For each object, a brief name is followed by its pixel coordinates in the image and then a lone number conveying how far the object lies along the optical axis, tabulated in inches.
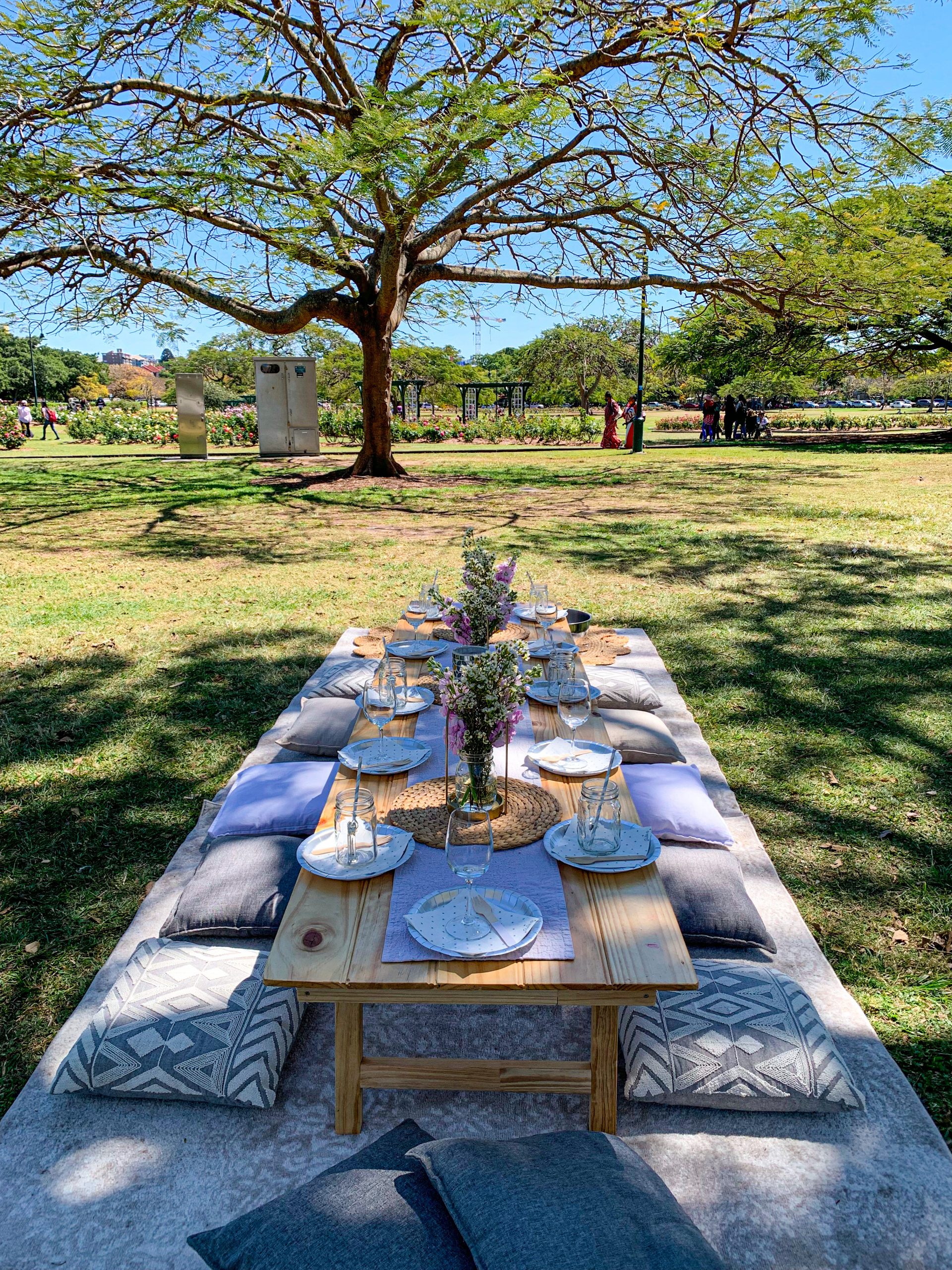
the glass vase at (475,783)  103.3
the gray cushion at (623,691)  188.2
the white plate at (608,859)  97.0
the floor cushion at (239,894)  113.9
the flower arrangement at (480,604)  149.4
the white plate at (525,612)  209.6
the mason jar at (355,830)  98.7
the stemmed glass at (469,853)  83.1
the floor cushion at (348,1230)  49.6
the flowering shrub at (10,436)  1135.6
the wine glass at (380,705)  126.4
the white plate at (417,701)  144.5
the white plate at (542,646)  171.0
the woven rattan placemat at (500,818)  104.2
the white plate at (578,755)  121.4
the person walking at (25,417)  1274.6
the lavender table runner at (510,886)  84.4
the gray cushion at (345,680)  191.9
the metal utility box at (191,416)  884.6
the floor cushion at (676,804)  133.9
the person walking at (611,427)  1111.6
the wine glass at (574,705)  118.2
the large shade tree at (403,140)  373.1
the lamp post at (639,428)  994.1
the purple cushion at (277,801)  134.9
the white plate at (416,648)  177.9
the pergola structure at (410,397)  1609.3
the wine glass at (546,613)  200.2
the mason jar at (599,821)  99.8
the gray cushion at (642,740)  164.7
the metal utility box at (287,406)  841.5
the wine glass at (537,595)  206.8
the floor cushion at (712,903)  115.3
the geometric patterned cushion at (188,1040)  94.2
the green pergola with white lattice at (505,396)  1403.8
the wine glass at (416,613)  210.7
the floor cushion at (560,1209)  47.3
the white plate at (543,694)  149.3
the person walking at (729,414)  1330.0
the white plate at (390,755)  122.2
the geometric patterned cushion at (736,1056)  93.3
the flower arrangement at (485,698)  101.7
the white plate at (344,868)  95.6
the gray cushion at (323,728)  168.4
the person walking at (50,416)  1358.3
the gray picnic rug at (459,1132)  80.9
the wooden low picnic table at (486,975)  80.9
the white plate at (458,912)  83.0
